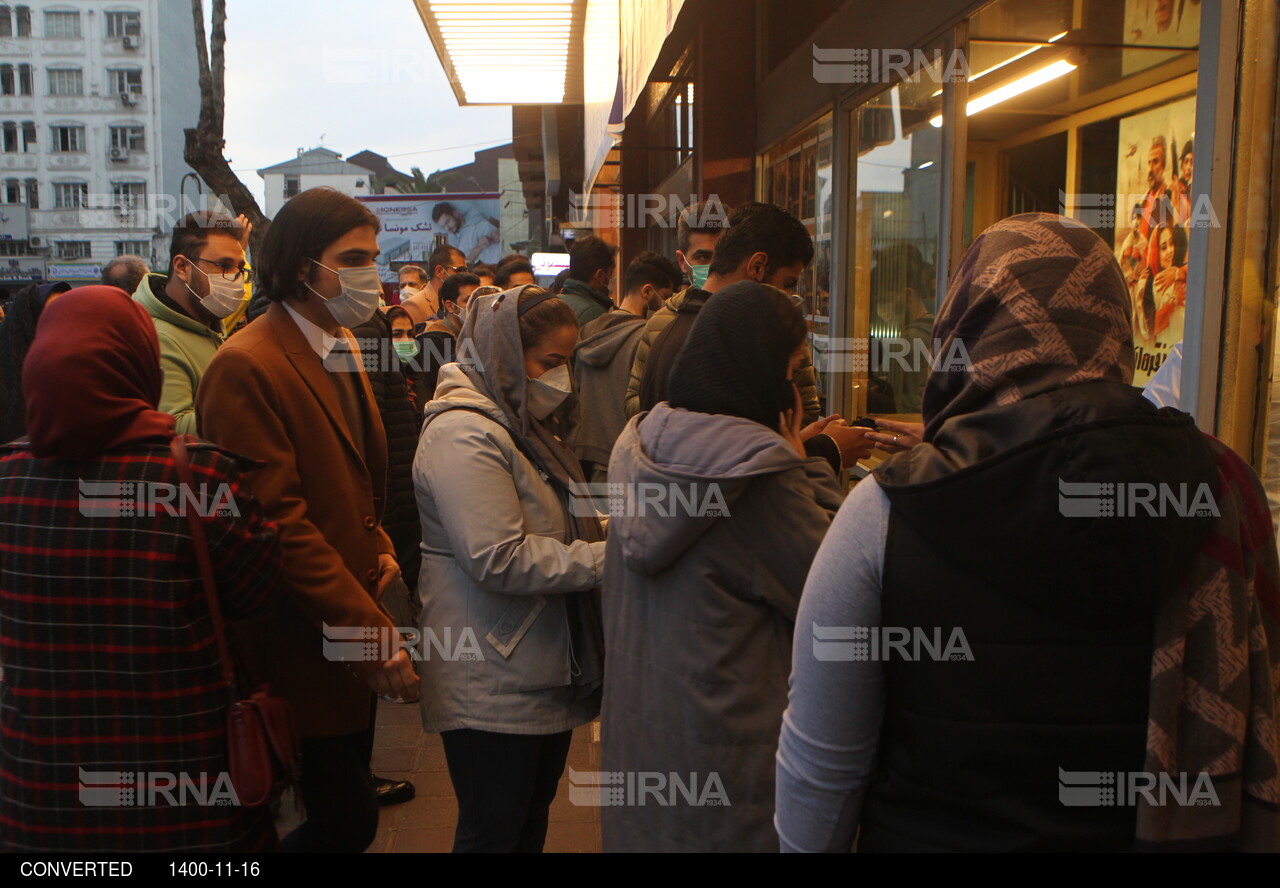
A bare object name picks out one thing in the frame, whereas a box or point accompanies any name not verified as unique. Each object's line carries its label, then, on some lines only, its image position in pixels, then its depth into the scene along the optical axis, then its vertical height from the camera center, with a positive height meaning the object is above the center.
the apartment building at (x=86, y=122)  64.19 +11.44
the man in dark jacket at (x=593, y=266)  6.21 +0.22
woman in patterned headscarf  1.32 -0.39
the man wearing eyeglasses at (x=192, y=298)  3.73 +0.00
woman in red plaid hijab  2.12 -0.65
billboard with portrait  45.81 +3.49
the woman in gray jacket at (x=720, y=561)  2.12 -0.56
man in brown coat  2.54 -0.47
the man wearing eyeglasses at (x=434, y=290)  8.00 +0.09
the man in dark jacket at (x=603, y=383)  4.89 -0.40
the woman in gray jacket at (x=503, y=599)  2.72 -0.83
